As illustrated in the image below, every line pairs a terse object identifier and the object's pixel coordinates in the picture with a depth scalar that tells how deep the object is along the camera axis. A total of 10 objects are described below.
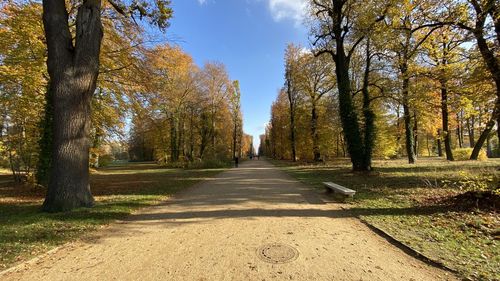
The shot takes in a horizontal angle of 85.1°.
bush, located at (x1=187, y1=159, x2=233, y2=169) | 26.12
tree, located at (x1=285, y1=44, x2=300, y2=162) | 31.20
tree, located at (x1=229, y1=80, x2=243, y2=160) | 38.32
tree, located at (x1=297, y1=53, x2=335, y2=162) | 28.14
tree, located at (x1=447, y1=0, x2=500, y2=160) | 7.30
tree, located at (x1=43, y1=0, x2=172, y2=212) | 7.16
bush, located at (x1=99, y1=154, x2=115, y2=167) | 21.80
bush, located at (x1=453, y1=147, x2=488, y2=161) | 22.61
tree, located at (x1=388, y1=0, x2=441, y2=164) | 12.28
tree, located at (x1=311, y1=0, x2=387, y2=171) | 15.77
